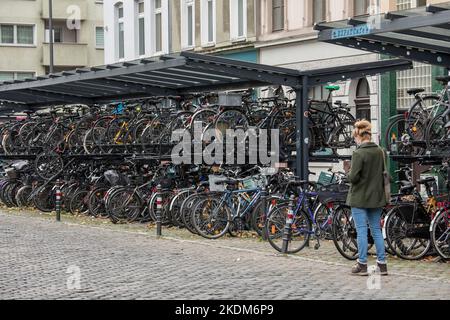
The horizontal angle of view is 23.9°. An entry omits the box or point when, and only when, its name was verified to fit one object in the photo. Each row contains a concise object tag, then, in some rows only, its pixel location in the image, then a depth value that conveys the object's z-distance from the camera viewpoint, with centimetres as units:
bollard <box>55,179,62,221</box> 2212
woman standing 1296
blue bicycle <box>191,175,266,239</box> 1803
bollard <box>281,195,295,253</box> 1552
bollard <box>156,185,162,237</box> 1852
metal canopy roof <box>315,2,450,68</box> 1395
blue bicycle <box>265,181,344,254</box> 1595
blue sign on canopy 1490
